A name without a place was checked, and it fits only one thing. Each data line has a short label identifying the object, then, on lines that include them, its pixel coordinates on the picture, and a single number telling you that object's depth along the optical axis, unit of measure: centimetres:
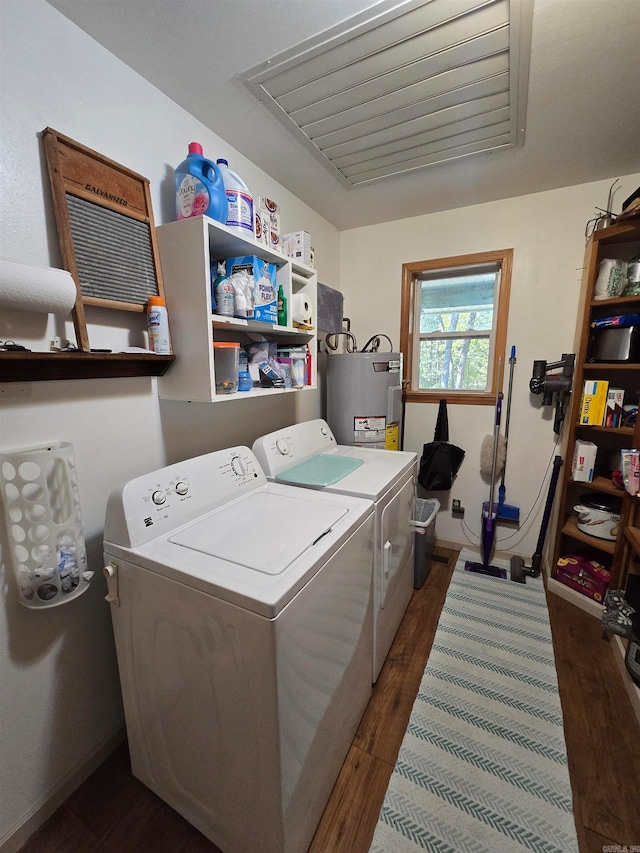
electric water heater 227
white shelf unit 121
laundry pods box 139
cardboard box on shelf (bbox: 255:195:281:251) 150
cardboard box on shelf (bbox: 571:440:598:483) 199
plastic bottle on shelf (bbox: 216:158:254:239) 131
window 245
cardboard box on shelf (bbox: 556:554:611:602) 200
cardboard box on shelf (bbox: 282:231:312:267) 174
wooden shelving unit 183
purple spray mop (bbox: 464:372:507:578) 240
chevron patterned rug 109
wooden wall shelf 94
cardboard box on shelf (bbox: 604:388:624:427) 191
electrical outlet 268
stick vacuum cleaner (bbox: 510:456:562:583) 229
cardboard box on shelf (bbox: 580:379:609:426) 194
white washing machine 85
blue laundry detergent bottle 124
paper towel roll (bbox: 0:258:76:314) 87
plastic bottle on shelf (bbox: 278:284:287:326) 163
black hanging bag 253
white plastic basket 97
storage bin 139
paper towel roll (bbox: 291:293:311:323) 172
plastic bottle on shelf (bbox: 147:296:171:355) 123
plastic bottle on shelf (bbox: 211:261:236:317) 133
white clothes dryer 149
